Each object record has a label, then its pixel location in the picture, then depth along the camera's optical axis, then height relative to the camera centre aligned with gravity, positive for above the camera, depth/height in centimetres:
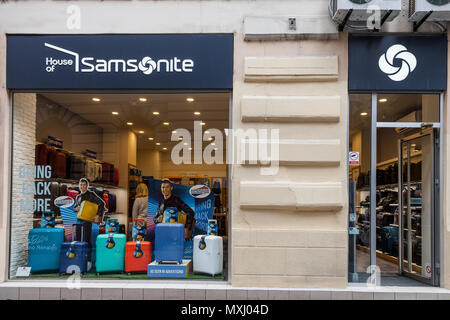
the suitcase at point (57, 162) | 779 +32
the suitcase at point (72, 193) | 778 -22
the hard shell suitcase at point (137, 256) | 734 -124
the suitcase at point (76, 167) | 784 +24
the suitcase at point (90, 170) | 798 +19
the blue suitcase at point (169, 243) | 732 -102
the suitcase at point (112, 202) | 782 -37
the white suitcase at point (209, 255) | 733 -122
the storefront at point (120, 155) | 728 +45
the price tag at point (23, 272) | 732 -151
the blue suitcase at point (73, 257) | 737 -128
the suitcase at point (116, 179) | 802 +4
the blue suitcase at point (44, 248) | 739 -114
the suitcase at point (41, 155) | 775 +44
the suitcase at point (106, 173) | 798 +14
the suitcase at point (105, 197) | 788 -29
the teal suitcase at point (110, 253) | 735 -120
